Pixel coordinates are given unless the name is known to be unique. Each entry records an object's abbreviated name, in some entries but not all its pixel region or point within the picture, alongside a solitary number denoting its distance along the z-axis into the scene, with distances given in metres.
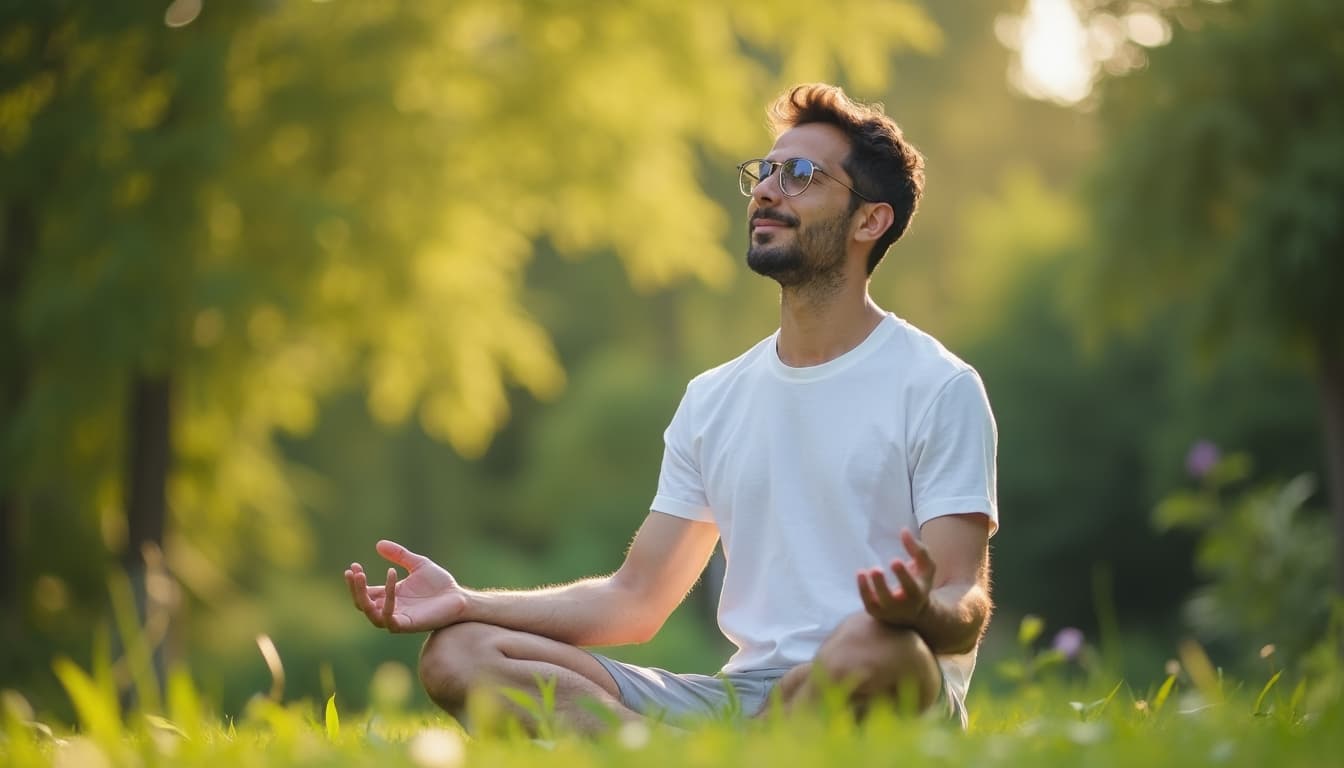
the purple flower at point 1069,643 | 8.84
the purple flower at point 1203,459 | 13.93
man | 6.00
